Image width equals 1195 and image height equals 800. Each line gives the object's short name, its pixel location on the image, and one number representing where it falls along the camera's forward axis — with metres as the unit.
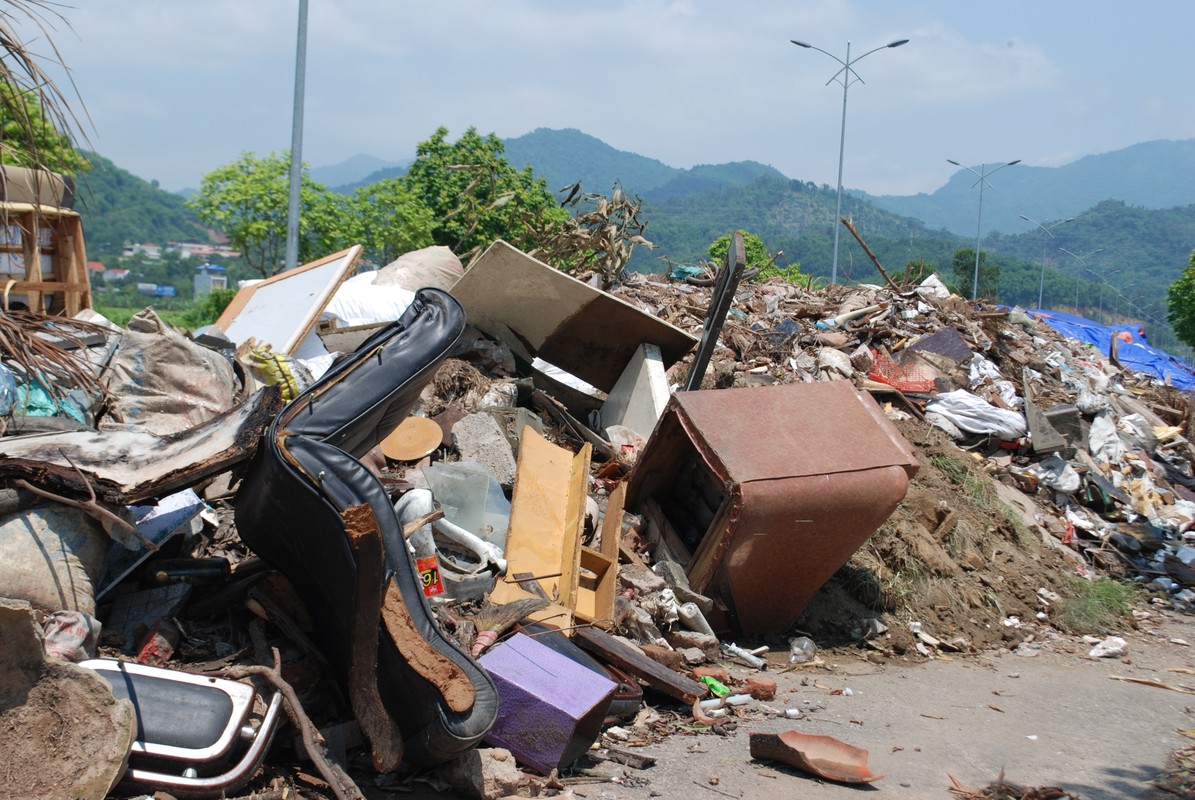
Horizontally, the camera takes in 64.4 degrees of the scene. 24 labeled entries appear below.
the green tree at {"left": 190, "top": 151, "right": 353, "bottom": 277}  20.48
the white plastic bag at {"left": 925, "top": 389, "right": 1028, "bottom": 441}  8.48
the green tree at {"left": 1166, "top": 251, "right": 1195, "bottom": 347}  33.56
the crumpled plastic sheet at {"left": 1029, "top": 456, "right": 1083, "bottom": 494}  8.14
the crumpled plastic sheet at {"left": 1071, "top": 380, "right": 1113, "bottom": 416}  9.45
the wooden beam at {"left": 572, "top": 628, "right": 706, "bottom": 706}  4.26
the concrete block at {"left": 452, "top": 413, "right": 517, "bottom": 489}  5.89
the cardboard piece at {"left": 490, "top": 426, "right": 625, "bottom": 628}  4.70
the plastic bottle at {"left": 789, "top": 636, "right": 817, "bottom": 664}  5.31
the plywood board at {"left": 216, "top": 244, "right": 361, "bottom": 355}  7.22
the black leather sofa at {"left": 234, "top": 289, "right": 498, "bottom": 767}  2.88
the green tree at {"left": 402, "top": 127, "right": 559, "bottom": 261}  26.19
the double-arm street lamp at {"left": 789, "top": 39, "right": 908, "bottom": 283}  22.16
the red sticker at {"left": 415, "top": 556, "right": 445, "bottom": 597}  4.17
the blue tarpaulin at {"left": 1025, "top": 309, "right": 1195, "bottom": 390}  17.25
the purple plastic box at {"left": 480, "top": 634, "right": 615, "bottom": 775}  3.39
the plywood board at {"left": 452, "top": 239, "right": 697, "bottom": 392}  7.21
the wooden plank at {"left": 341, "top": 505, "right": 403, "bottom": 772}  2.76
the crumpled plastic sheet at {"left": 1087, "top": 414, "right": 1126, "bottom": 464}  8.91
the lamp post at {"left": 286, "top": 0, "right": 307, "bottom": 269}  13.05
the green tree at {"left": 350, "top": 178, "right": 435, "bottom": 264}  22.77
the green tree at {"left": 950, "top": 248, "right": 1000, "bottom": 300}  42.26
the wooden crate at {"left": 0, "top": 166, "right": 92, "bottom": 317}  6.27
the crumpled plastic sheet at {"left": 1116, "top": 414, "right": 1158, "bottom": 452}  9.59
